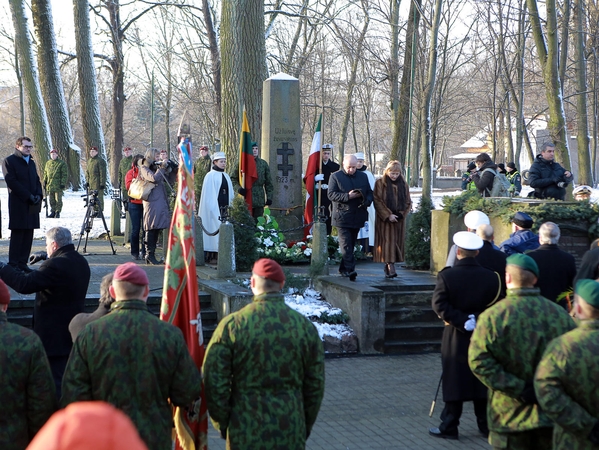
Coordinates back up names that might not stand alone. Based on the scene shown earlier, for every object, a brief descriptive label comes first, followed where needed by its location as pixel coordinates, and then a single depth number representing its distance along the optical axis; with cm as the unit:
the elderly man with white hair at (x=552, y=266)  784
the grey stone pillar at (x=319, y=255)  1202
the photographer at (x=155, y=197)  1311
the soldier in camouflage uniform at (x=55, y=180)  2298
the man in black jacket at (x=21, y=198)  1062
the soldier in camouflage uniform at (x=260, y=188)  1473
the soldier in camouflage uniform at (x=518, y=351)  497
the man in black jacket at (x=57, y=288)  635
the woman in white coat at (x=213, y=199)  1381
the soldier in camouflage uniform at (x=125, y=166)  1831
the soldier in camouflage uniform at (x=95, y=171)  2056
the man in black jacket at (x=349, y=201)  1128
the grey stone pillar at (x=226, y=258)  1152
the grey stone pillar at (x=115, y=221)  1870
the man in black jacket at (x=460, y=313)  691
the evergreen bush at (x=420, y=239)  1308
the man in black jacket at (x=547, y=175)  1309
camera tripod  1460
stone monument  1598
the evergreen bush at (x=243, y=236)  1262
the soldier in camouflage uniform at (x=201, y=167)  1635
